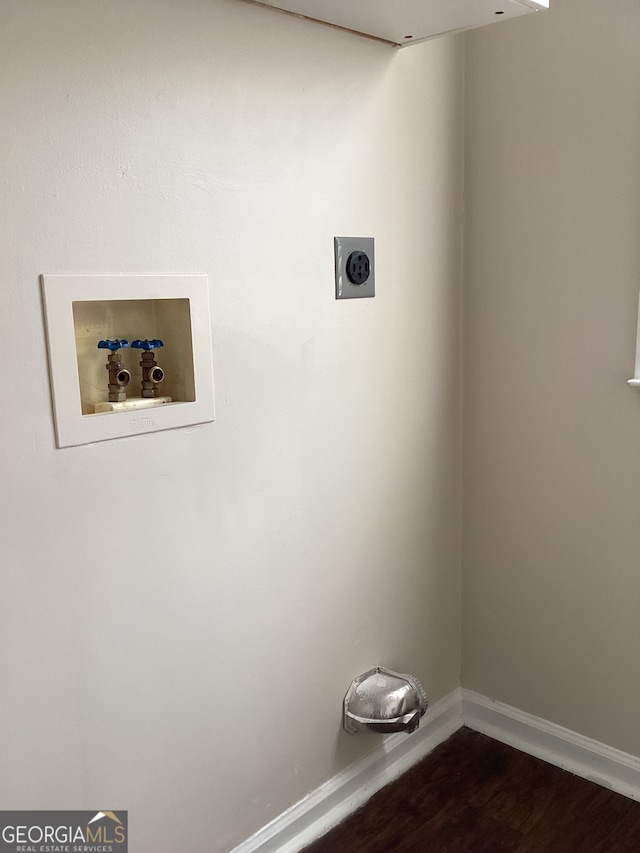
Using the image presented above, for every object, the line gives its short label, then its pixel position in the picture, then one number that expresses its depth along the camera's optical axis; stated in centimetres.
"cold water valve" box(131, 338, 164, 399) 119
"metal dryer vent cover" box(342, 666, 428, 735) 152
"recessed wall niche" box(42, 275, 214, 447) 103
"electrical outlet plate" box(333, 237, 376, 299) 141
